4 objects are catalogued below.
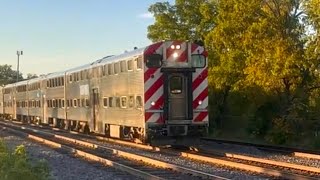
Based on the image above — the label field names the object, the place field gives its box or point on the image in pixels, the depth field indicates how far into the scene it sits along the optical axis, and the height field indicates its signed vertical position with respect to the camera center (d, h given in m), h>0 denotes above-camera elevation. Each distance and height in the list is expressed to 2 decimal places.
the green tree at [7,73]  160.62 +10.31
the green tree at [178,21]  38.09 +5.54
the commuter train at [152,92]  20.20 +0.55
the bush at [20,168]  9.83 -1.00
